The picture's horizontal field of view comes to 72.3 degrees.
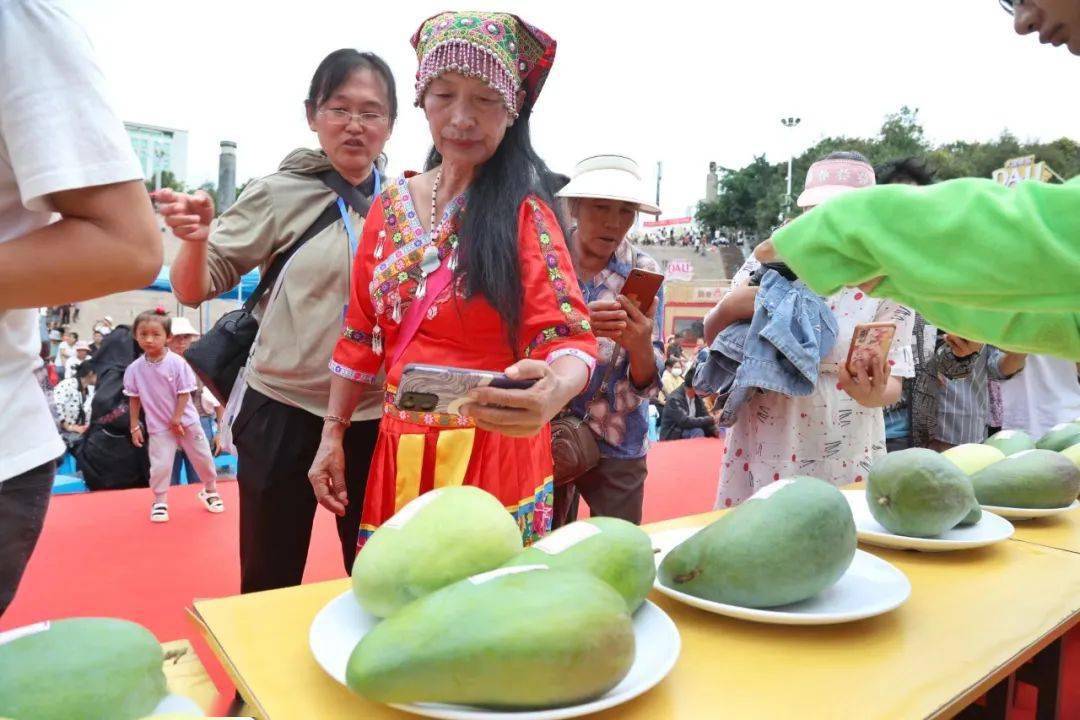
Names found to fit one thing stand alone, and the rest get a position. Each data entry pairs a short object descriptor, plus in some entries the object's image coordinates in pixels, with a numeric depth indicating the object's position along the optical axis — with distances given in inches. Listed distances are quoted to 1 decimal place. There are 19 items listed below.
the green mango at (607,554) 31.7
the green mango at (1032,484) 59.4
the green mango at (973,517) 52.4
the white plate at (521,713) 25.0
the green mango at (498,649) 24.0
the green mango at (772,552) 35.2
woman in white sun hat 91.4
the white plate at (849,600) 34.5
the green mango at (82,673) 22.6
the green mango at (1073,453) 66.8
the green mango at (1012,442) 69.4
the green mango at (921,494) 48.1
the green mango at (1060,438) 72.4
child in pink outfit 181.0
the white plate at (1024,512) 58.9
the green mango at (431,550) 29.9
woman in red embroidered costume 53.1
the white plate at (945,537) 48.3
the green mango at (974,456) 63.9
